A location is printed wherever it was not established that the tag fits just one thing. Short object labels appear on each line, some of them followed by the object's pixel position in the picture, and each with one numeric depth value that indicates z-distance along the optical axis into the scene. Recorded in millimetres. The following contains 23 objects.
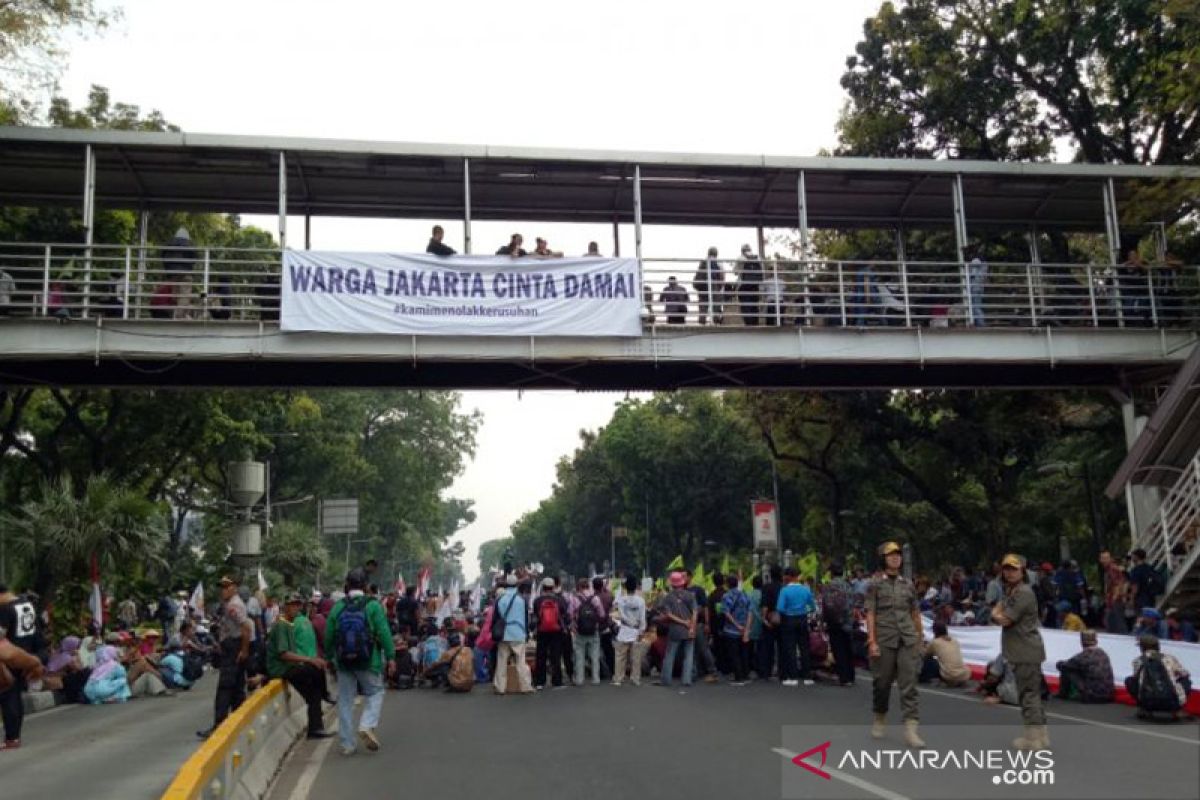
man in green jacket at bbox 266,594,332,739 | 10797
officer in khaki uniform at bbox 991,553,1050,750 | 8805
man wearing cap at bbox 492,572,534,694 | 15047
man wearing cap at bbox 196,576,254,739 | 11234
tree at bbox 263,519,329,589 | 45281
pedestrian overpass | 18703
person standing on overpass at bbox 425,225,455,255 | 19250
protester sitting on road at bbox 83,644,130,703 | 17016
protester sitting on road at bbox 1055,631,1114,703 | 12781
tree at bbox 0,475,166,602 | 19781
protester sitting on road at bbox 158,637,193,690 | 18641
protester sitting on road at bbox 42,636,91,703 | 16953
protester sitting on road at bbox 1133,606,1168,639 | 13182
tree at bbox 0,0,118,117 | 22750
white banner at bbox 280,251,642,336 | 18625
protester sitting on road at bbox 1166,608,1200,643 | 15188
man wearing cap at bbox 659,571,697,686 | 15492
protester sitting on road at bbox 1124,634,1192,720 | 11031
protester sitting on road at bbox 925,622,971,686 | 15000
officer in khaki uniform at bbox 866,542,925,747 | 9523
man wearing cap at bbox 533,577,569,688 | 15586
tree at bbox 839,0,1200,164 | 25281
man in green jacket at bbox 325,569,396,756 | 10039
